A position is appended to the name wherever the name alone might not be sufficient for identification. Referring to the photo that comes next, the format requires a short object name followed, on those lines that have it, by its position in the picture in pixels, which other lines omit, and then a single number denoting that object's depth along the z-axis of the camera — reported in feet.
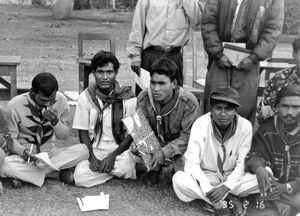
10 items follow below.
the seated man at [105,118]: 14.26
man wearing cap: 12.51
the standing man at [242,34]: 14.60
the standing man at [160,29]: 16.49
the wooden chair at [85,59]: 21.34
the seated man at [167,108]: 13.91
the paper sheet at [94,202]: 12.58
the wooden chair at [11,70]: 18.69
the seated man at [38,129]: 13.61
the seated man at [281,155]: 12.37
